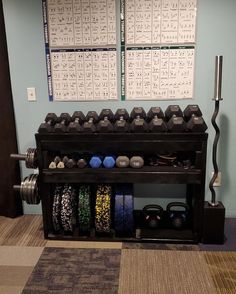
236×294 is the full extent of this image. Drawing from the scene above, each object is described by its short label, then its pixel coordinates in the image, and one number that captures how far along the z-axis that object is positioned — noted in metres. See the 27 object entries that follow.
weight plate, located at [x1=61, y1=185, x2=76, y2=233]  2.35
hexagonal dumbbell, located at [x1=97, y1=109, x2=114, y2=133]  2.22
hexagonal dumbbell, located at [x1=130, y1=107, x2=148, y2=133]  2.20
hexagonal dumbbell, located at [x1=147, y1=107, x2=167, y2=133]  2.18
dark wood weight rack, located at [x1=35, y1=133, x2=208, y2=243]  2.20
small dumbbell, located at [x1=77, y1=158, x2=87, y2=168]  2.31
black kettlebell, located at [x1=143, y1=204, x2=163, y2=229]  2.46
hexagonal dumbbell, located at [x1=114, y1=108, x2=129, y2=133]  2.22
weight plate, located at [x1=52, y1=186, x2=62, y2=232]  2.37
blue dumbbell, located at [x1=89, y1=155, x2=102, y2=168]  2.30
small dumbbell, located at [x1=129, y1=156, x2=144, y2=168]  2.27
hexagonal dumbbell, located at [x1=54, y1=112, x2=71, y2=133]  2.24
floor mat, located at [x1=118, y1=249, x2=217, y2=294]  1.87
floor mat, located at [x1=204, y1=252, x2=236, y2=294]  1.88
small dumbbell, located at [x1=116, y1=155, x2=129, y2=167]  2.29
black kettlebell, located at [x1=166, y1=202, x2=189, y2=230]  2.43
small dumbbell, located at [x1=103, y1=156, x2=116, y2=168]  2.29
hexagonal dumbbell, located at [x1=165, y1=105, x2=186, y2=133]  2.16
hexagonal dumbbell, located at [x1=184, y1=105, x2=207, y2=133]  2.13
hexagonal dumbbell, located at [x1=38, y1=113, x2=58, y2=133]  2.24
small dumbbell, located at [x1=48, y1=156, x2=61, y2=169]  2.33
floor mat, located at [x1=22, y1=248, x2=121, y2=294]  1.89
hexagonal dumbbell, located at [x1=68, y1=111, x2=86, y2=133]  2.24
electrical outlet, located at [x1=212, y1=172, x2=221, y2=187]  2.68
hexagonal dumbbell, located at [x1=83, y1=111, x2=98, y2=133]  2.23
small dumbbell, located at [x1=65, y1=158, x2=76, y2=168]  2.31
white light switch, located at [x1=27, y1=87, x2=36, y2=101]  2.62
